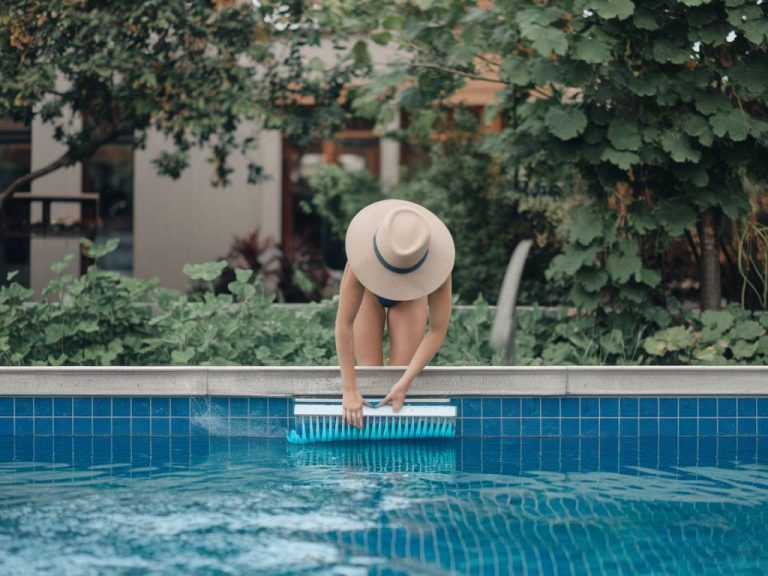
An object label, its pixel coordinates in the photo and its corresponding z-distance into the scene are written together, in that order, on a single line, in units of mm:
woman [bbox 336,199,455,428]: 6133
